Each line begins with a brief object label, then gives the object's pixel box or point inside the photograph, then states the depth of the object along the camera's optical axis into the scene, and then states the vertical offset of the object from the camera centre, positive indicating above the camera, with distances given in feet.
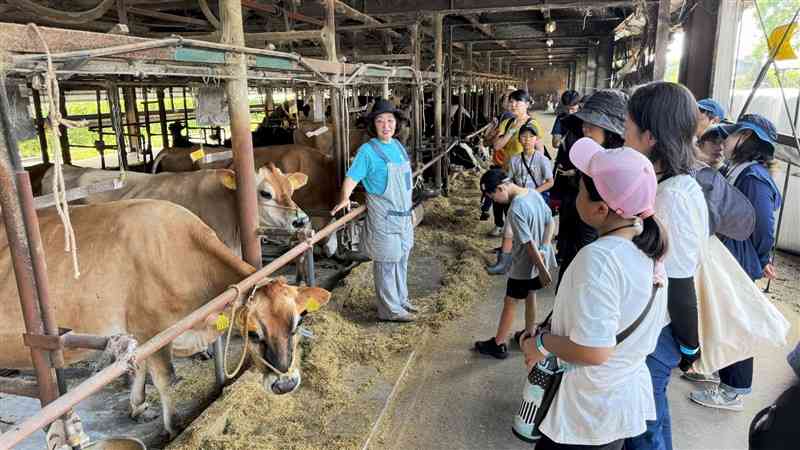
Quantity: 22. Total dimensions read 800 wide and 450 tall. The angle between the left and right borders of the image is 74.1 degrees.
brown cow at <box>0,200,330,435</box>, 10.24 -3.42
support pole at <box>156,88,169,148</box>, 36.47 -0.43
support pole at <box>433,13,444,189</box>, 28.12 +1.30
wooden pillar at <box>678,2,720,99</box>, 20.01 +1.94
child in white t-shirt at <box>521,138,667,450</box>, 5.75 -2.30
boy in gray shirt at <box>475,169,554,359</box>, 12.35 -3.12
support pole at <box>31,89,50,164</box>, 23.32 -0.47
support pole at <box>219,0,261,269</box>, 10.44 -0.48
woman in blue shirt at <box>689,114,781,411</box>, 10.36 -1.88
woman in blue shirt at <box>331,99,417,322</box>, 14.99 -2.67
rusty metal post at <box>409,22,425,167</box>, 25.13 +0.58
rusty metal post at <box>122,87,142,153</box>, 36.97 +0.40
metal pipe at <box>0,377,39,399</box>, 7.02 -3.62
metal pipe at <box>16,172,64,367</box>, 5.92 -1.64
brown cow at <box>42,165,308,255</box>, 16.06 -2.57
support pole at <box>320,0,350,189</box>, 15.70 +0.39
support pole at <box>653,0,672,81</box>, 21.86 +2.54
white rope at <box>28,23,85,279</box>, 5.75 -0.08
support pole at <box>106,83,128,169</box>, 21.43 +0.11
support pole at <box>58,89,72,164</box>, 26.91 -1.43
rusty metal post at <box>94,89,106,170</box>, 25.94 -1.49
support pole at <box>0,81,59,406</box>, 5.87 -1.56
